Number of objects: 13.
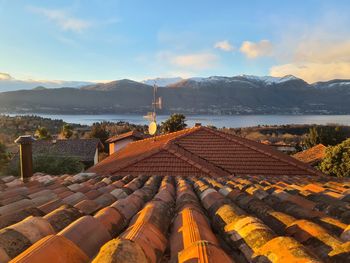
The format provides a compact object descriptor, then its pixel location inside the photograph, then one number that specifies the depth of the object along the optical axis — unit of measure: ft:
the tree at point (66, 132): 159.71
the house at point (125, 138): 105.60
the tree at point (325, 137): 122.93
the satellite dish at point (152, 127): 46.55
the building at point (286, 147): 133.92
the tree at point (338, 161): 62.44
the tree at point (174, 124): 120.57
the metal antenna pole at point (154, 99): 42.86
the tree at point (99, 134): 148.96
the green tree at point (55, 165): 72.54
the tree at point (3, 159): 85.30
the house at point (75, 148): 109.91
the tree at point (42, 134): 144.54
